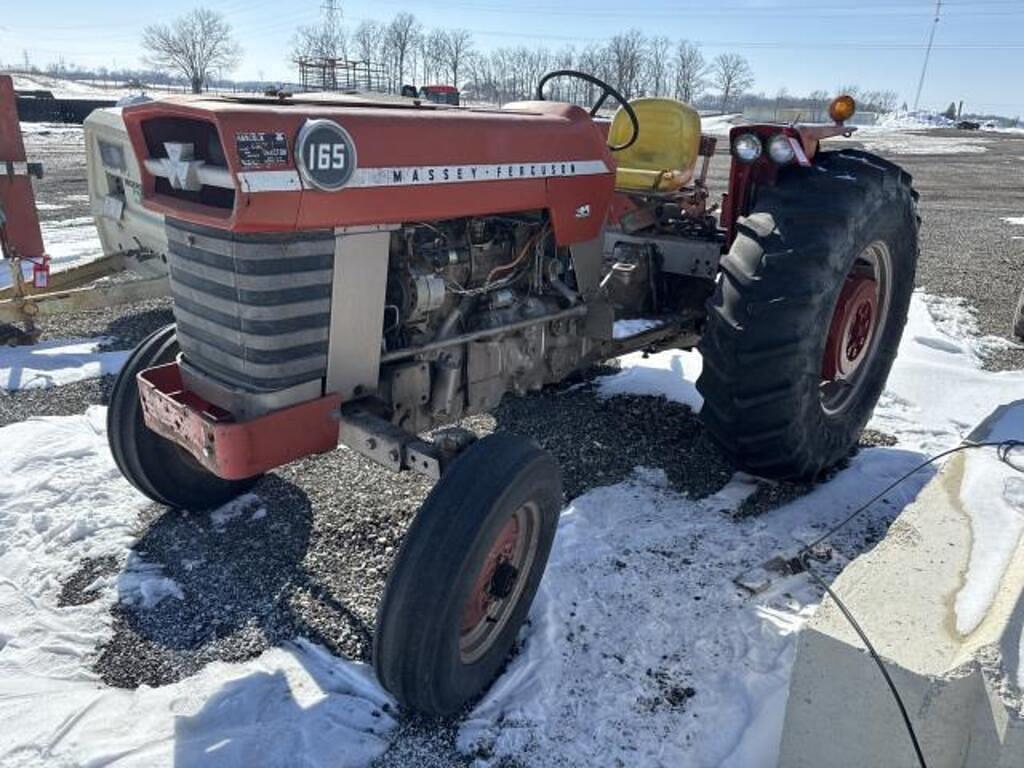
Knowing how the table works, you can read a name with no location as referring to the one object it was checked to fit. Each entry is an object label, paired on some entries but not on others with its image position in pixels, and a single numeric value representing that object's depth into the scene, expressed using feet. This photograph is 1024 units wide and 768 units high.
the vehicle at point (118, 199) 18.44
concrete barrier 5.89
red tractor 7.43
